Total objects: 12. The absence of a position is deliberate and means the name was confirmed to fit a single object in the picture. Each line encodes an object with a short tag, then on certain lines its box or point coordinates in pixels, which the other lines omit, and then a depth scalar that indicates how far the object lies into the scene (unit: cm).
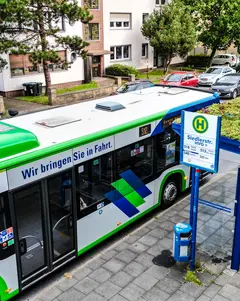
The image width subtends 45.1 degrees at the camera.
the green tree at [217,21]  2550
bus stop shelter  509
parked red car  1978
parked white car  2960
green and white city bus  468
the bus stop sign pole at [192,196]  559
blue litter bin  558
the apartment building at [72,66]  1923
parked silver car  2164
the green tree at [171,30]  2457
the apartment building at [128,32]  2491
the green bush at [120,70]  2426
